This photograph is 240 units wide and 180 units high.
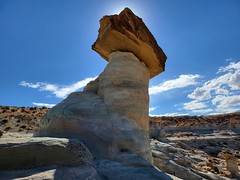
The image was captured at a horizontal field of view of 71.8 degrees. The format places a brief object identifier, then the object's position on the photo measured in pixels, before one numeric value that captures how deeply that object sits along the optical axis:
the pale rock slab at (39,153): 2.49
